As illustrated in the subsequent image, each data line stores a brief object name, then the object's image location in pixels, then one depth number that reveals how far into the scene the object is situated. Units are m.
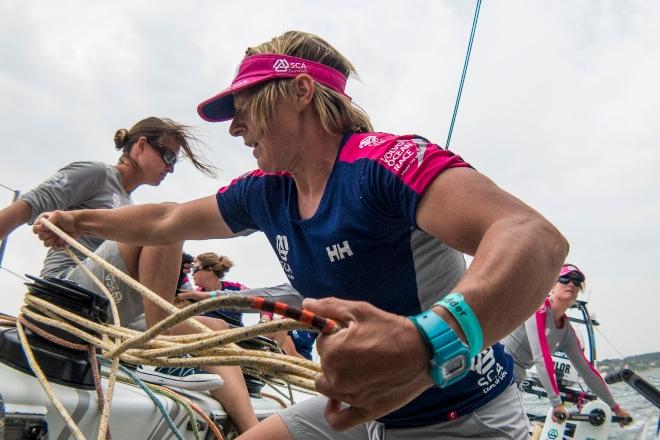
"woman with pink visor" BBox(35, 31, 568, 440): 0.78
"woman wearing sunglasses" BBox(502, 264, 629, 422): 4.55
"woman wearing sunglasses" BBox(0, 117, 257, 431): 2.34
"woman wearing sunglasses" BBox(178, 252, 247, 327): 5.21
